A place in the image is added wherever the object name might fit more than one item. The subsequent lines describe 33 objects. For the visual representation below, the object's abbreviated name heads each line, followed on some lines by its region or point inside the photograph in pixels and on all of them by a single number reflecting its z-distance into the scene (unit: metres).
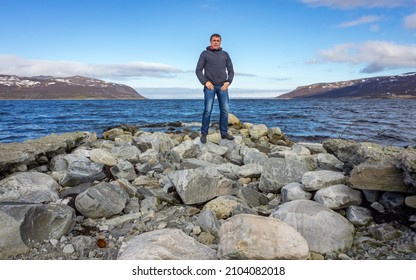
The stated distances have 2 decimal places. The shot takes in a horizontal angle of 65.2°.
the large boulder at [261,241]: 2.67
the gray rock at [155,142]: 7.41
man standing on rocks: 7.08
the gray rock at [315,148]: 8.10
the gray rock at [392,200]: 3.75
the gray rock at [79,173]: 5.18
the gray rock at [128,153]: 6.53
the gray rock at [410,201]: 3.53
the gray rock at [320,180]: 4.25
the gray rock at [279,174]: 4.87
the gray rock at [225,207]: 3.98
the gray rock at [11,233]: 3.11
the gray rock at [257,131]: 11.56
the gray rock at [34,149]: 5.21
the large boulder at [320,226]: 3.19
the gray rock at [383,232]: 3.35
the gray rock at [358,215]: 3.65
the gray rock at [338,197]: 3.87
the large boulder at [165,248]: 2.72
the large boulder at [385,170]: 3.55
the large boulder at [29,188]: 4.34
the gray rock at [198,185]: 4.30
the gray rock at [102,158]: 6.05
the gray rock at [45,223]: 3.29
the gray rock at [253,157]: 6.37
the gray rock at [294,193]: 4.28
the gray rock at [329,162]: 5.50
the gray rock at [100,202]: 3.98
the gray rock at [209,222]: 3.53
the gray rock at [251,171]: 5.55
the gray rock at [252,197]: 4.51
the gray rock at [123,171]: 5.50
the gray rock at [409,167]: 3.45
